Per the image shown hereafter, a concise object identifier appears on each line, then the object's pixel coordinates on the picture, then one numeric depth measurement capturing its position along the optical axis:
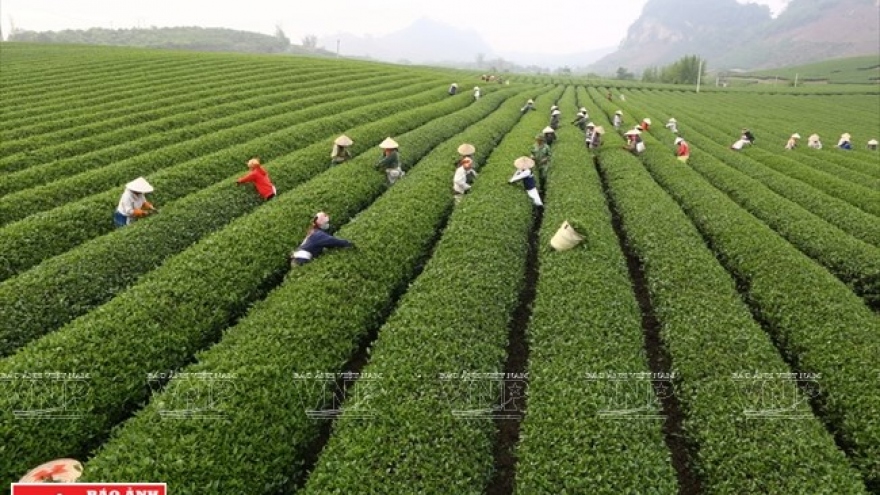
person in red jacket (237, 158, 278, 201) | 15.66
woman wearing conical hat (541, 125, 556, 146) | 24.64
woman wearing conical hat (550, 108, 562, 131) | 31.11
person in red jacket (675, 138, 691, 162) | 23.06
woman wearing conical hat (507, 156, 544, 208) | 16.42
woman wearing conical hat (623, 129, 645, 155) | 24.14
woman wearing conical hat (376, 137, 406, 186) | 17.89
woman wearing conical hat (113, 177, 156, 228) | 12.86
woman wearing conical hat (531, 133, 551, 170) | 20.56
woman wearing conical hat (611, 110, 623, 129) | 32.85
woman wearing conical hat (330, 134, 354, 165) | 19.25
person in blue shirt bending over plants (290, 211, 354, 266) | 10.94
